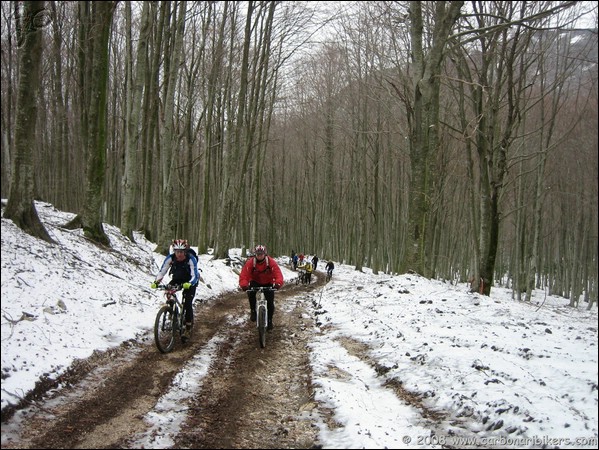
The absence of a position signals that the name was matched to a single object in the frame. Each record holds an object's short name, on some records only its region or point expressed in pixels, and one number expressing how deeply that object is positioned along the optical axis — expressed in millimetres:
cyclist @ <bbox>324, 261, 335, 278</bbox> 24303
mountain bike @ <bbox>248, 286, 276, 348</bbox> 7863
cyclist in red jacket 8836
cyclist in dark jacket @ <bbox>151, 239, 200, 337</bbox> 8172
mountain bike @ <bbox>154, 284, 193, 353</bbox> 7043
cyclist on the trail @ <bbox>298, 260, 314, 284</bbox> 21875
